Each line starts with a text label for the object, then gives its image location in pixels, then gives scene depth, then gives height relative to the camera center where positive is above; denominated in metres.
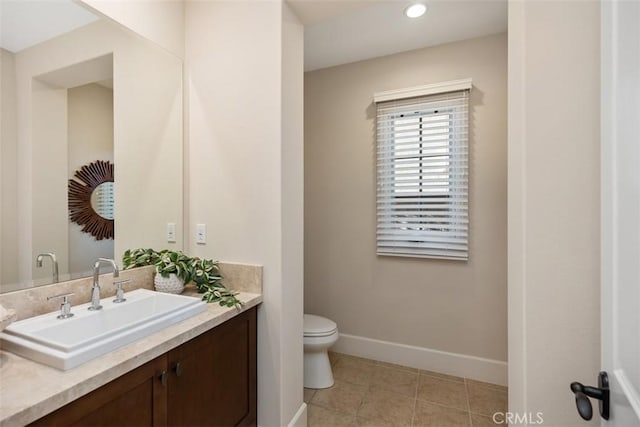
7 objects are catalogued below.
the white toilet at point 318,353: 2.08 -1.05
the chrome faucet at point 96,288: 1.24 -0.32
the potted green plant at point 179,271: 1.55 -0.32
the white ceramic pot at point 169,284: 1.55 -0.38
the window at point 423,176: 2.27 +0.30
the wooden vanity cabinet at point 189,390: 0.86 -0.64
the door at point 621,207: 0.56 +0.01
